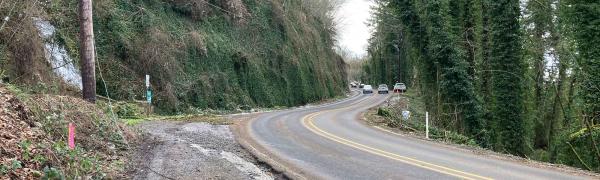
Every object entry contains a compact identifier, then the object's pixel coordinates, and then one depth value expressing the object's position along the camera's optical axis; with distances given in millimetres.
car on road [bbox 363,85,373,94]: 71188
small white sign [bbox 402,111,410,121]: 23453
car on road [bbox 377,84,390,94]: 68438
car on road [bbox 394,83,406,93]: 66250
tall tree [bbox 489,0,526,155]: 27359
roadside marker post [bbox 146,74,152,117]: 22531
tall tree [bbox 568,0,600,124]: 21578
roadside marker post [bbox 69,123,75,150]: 8492
